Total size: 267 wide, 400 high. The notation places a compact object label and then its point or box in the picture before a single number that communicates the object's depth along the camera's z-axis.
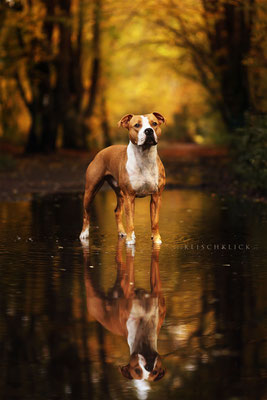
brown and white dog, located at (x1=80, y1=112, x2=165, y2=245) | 11.65
